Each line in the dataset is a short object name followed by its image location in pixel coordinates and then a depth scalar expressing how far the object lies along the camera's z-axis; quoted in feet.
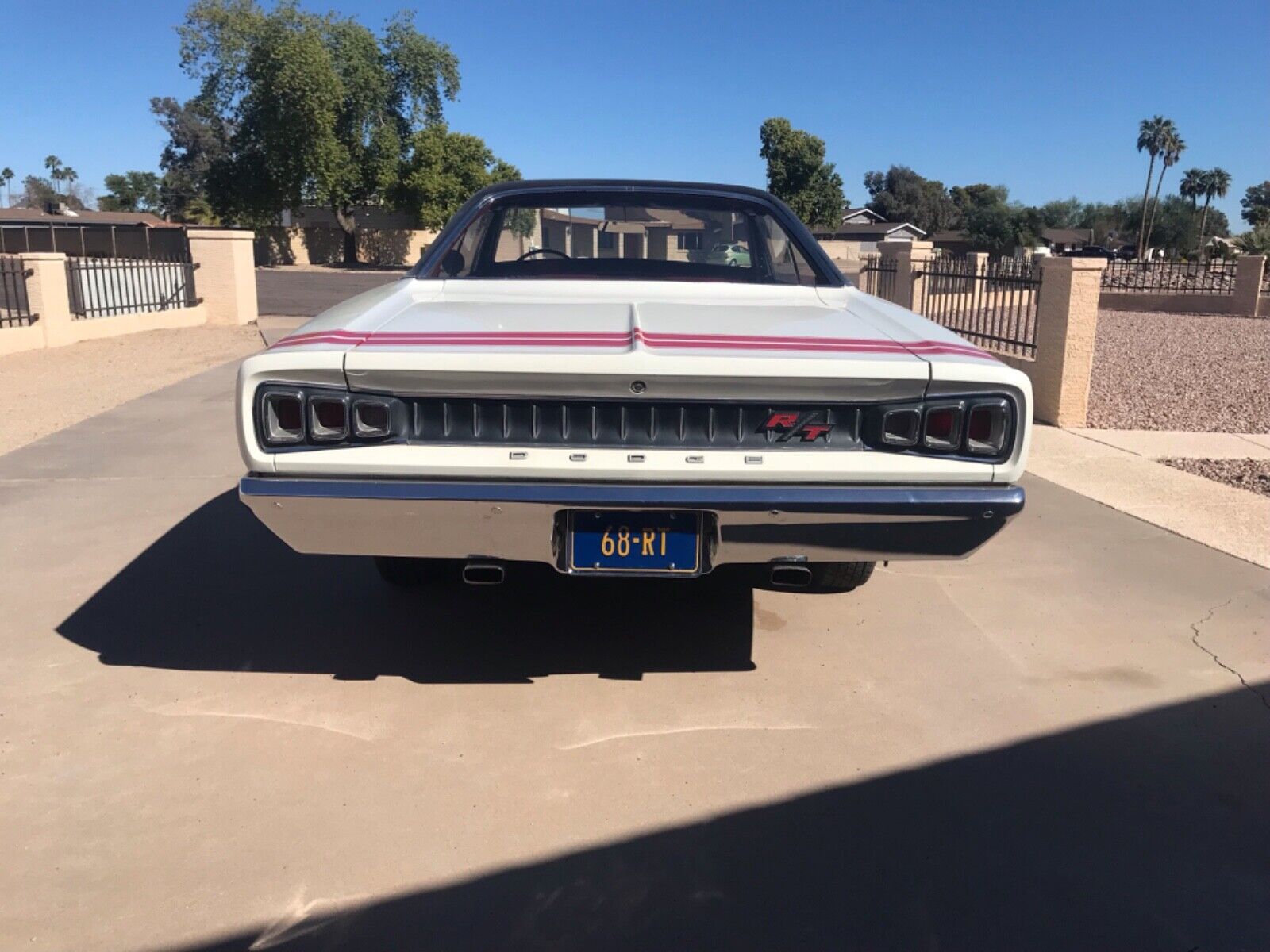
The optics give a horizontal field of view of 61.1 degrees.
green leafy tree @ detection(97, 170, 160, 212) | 322.14
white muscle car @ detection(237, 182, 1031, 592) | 9.69
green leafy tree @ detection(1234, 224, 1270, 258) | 89.86
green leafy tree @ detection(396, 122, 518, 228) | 154.30
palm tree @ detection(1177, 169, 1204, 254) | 295.48
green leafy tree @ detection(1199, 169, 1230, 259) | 288.71
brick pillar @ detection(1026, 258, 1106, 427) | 27.45
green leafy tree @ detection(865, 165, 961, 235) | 338.95
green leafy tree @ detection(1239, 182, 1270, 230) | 261.65
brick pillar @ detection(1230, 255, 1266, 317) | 73.10
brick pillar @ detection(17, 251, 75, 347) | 42.75
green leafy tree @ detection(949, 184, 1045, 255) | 252.62
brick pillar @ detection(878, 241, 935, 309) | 41.57
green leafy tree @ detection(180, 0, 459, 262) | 144.87
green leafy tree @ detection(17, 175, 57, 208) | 363.72
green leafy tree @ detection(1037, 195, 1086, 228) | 320.50
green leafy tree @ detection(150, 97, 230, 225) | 233.55
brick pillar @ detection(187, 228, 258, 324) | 56.03
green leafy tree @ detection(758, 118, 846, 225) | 225.76
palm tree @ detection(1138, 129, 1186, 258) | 279.49
